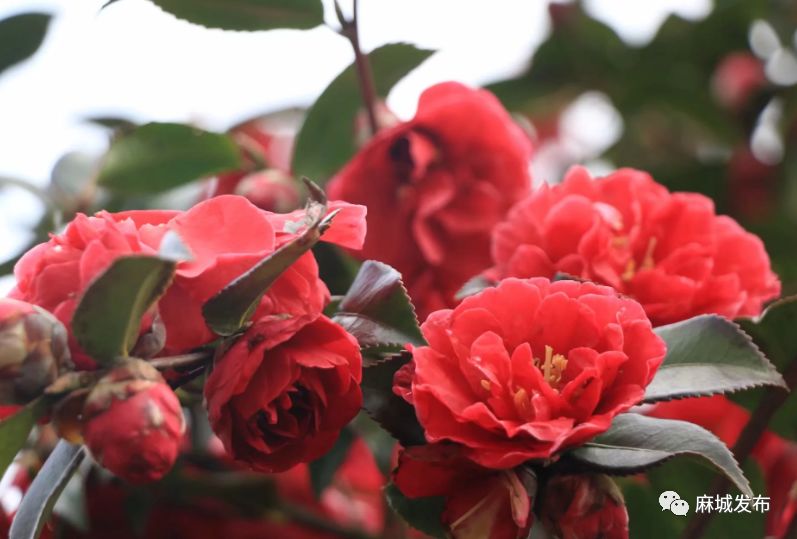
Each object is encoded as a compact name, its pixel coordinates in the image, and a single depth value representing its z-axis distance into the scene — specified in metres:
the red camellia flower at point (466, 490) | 1.29
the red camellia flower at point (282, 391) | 1.29
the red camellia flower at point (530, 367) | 1.29
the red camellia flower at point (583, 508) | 1.29
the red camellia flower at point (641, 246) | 1.41
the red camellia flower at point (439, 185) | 1.54
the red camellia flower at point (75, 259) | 1.28
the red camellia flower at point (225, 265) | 1.30
